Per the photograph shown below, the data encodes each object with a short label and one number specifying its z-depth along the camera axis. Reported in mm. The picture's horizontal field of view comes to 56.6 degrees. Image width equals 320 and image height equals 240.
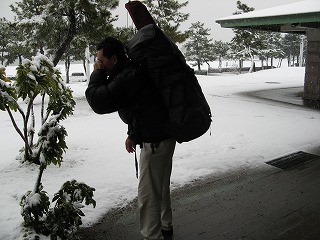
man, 2047
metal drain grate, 4723
